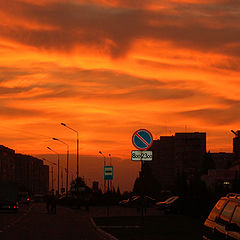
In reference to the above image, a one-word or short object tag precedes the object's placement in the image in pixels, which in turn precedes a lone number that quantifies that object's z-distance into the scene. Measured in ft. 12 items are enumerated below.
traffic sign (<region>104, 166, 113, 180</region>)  141.18
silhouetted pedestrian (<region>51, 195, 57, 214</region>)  191.21
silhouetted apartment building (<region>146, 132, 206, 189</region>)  545.36
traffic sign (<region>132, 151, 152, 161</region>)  74.49
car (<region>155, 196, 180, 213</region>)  178.81
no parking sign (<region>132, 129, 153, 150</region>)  74.32
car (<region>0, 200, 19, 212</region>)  208.43
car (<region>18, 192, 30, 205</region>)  372.91
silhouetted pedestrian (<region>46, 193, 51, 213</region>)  200.22
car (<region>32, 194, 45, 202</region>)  460.26
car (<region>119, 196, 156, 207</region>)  275.02
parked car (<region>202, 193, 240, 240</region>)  36.78
